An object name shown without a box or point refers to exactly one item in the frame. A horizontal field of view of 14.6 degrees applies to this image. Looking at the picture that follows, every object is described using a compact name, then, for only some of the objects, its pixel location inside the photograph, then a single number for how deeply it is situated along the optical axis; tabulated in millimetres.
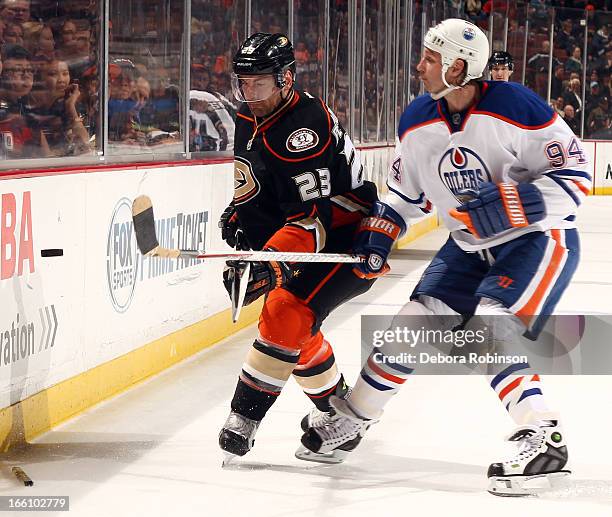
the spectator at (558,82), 34126
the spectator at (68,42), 8162
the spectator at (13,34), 7361
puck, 6958
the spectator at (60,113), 8022
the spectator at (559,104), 33948
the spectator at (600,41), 34421
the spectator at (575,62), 34273
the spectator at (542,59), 33623
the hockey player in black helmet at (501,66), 14020
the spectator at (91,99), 8605
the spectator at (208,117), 11198
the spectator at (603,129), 33535
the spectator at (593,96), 34096
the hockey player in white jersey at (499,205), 6024
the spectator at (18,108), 7375
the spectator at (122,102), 9115
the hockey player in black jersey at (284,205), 6412
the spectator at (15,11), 7298
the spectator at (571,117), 33706
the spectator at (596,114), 33742
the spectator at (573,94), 34126
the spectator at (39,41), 7660
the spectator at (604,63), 34628
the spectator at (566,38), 34096
